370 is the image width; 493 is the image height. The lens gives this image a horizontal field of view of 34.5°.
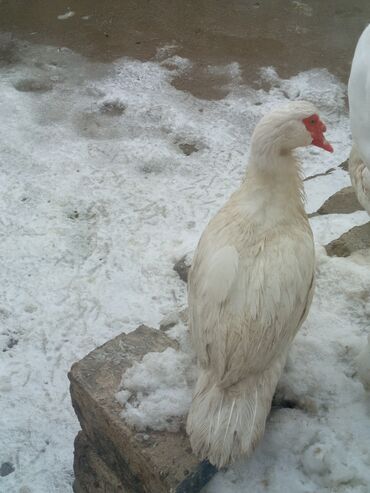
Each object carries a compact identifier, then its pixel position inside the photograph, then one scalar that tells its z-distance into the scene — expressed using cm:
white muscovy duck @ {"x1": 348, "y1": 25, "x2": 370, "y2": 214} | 162
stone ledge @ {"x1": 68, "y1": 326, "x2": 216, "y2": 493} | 190
